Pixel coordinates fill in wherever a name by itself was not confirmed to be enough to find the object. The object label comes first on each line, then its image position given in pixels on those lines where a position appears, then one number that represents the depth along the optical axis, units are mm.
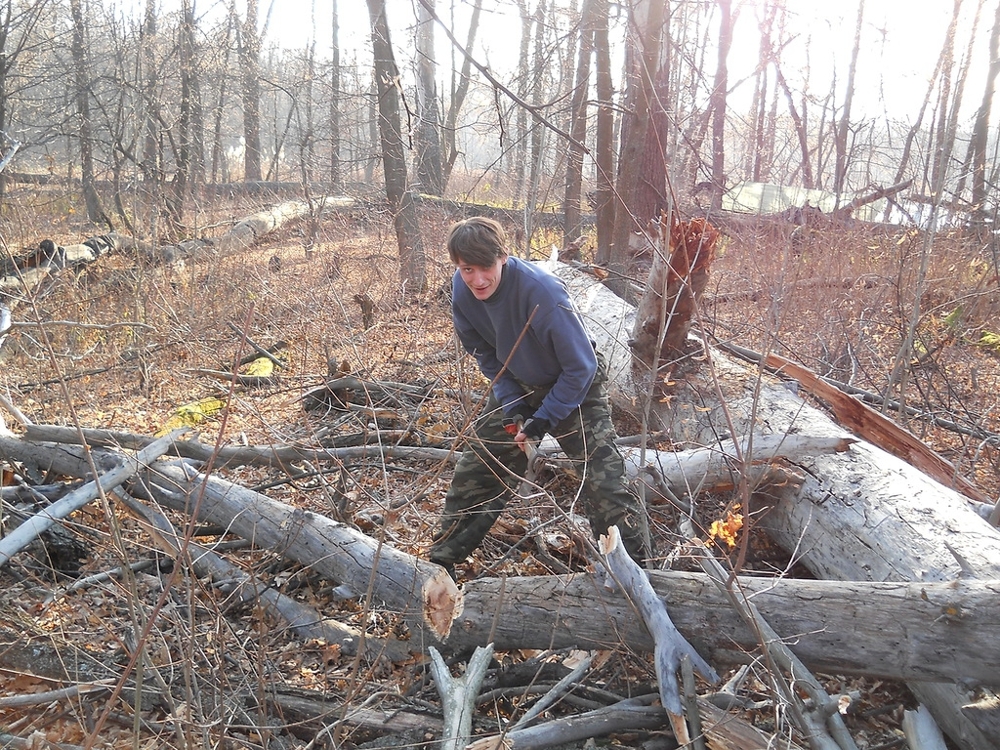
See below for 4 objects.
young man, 3154
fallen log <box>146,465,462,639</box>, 2973
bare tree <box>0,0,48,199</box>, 10094
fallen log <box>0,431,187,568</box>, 3279
